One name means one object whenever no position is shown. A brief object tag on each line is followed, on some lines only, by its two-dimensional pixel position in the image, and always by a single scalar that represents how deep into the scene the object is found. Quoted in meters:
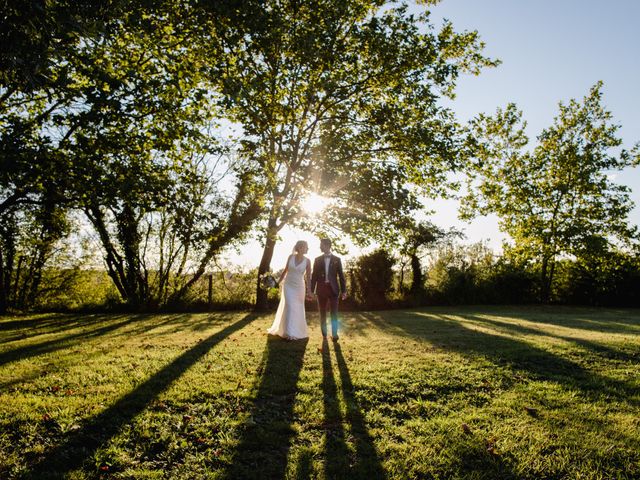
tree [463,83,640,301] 24.69
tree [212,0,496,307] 14.34
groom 9.34
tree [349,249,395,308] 19.83
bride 9.52
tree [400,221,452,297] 22.64
